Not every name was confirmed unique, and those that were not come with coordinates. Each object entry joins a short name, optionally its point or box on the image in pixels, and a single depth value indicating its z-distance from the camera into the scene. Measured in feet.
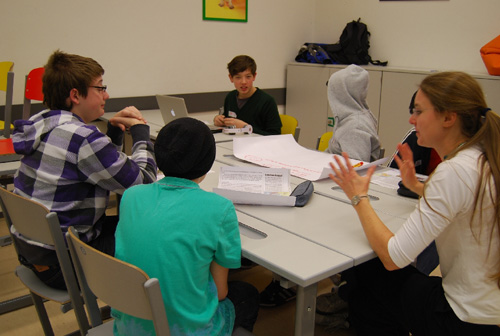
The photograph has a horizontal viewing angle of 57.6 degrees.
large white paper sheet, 6.51
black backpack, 14.49
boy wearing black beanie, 3.60
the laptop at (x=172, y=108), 8.81
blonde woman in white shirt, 3.94
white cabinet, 12.33
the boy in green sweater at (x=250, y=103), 10.51
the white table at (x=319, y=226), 3.92
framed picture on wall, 13.58
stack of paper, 5.22
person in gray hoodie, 7.40
